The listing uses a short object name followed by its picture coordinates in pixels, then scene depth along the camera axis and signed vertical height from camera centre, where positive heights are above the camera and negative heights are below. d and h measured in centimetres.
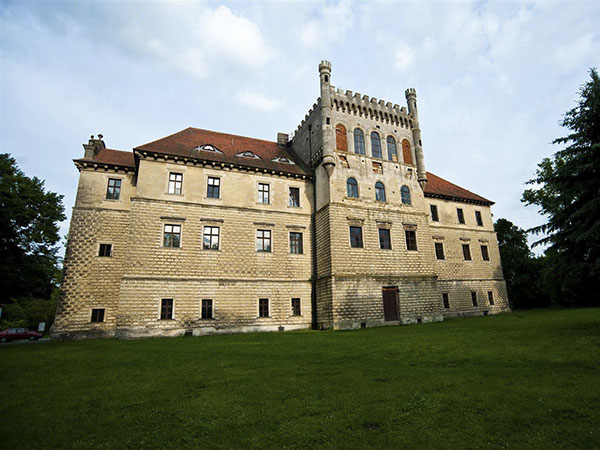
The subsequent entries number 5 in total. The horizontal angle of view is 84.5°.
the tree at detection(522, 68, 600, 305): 1172 +361
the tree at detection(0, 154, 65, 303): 2745 +729
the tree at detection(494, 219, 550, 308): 4400 +429
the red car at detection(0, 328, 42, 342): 2887 -161
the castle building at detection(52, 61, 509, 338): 2161 +542
